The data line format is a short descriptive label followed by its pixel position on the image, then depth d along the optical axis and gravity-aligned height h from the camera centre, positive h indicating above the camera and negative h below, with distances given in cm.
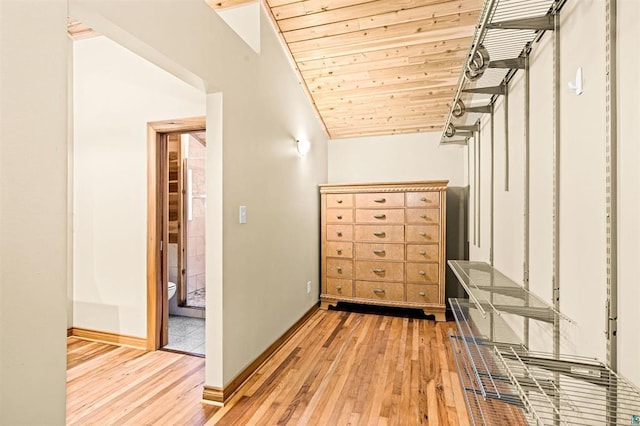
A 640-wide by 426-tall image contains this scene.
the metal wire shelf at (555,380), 92 -55
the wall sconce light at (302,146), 332 +66
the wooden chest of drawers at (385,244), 355 -38
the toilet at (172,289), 349 -85
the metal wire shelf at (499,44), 134 +82
